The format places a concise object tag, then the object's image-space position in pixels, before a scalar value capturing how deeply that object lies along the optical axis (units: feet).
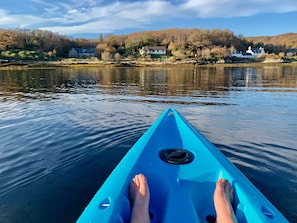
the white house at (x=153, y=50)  473.26
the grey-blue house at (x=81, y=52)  447.01
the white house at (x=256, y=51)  520.71
